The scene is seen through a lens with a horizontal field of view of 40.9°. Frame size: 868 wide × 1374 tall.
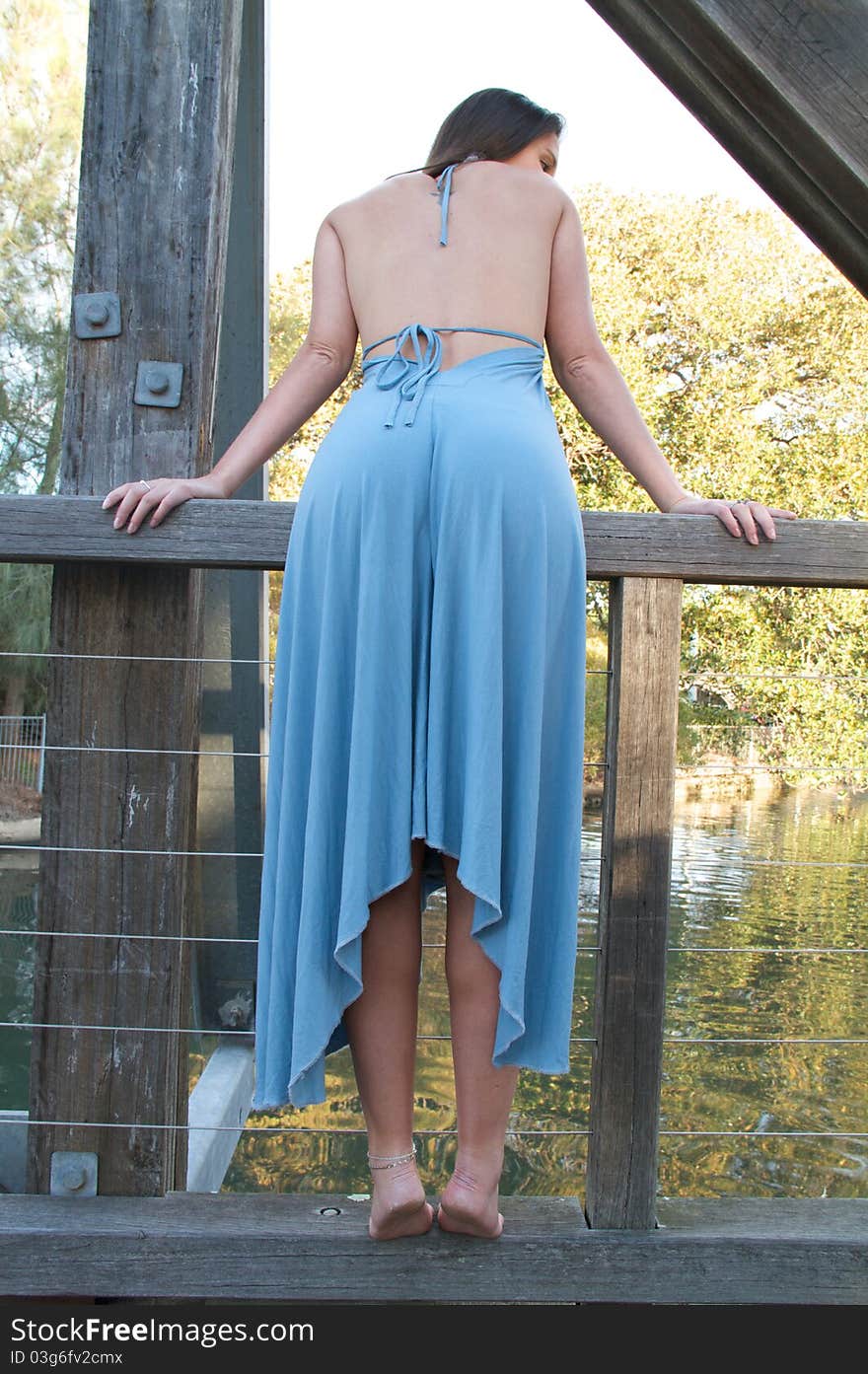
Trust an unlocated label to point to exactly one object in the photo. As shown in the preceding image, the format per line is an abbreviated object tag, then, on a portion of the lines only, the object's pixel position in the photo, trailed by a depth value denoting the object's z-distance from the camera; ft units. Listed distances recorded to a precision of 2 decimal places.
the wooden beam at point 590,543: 5.06
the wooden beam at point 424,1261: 4.91
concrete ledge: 8.57
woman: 4.47
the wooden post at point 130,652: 5.66
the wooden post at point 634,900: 5.20
